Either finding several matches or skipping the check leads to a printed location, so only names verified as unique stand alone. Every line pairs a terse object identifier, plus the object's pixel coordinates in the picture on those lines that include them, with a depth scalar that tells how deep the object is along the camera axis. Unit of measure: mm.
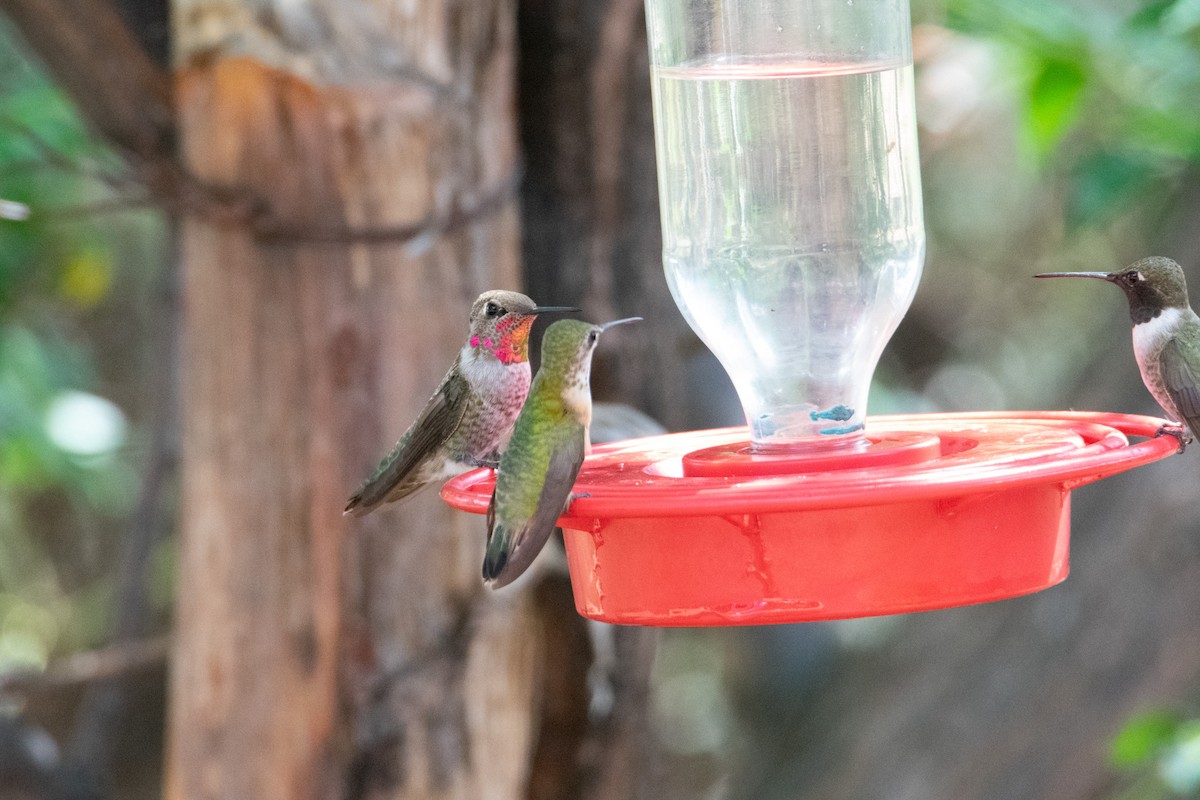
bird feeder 4246
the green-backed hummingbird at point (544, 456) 4375
